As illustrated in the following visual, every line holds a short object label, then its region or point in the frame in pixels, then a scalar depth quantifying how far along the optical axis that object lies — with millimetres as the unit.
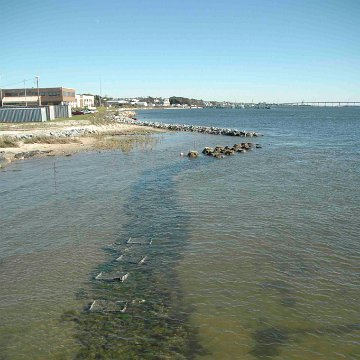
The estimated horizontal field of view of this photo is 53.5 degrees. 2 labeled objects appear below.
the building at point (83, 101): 137850
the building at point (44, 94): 111375
